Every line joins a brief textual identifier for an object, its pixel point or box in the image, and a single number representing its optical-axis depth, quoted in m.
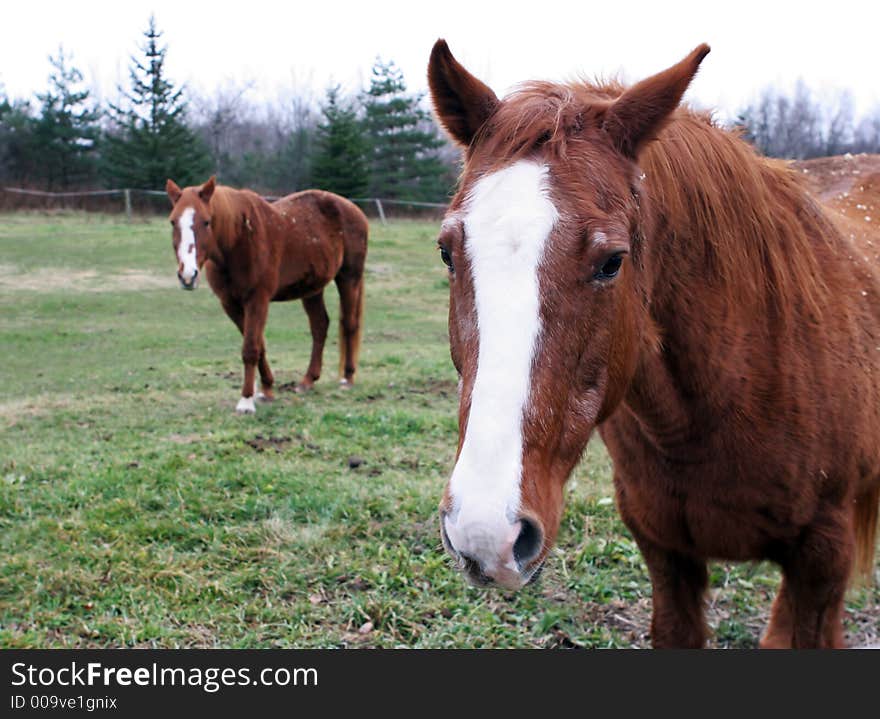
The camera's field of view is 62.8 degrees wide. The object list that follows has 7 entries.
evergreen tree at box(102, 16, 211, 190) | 29.83
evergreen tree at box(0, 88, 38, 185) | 31.61
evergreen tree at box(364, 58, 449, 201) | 30.66
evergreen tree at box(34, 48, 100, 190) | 31.67
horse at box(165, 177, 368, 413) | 7.97
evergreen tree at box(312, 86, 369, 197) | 29.22
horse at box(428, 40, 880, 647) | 1.62
